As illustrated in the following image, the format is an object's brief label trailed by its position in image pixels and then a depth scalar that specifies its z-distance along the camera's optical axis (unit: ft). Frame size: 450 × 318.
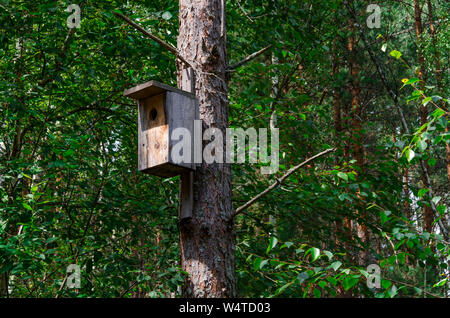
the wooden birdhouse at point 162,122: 19.58
